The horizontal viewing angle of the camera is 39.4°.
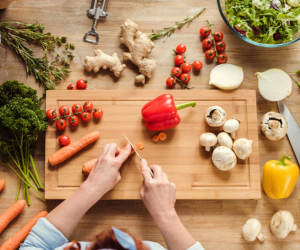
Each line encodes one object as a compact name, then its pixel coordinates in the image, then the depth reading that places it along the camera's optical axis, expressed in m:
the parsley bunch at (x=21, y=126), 0.88
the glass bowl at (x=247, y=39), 0.93
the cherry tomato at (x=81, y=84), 0.96
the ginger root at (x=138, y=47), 0.95
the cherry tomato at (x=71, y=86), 0.95
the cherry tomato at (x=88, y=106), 0.93
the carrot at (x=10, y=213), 0.93
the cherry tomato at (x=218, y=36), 0.96
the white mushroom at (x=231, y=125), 0.92
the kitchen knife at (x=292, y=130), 0.96
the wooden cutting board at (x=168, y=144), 0.93
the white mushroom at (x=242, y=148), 0.91
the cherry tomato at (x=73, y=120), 0.93
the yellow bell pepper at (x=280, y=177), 0.92
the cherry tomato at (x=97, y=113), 0.92
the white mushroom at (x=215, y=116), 0.91
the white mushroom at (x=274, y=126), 0.94
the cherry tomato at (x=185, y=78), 0.96
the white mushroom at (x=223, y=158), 0.90
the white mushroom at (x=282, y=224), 0.93
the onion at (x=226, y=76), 0.94
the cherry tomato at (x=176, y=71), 0.96
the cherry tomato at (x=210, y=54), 0.96
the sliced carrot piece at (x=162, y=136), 0.93
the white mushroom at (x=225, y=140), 0.92
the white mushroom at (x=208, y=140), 0.91
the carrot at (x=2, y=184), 0.94
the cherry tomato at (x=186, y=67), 0.96
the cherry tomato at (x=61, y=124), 0.92
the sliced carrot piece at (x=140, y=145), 0.93
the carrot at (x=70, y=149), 0.92
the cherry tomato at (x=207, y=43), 0.96
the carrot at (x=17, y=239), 0.92
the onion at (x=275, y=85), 0.95
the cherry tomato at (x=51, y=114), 0.92
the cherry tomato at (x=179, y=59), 0.96
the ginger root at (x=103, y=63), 0.95
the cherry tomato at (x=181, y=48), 0.96
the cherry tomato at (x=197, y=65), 0.96
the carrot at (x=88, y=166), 0.91
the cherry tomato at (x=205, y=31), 0.97
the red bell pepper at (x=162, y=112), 0.90
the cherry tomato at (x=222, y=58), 0.96
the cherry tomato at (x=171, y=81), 0.96
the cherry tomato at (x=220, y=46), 0.96
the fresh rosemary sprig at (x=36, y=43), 0.96
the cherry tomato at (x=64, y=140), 0.93
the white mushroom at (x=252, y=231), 0.94
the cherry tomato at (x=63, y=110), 0.92
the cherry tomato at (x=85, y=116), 0.92
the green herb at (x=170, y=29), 0.97
